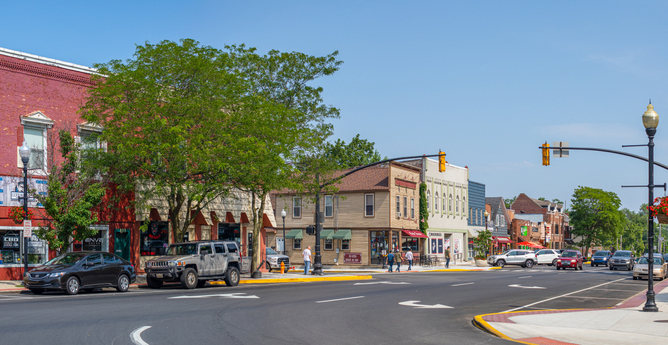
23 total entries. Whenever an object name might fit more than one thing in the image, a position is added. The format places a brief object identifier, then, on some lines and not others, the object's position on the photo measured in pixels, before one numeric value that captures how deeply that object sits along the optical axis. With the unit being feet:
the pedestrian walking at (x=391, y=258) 137.08
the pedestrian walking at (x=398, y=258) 139.74
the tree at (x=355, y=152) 258.20
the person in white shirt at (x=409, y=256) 144.80
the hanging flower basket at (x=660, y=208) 61.88
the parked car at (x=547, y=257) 191.52
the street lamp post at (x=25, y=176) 73.26
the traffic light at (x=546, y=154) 89.76
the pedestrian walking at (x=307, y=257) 110.73
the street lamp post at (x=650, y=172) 54.08
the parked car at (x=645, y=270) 114.83
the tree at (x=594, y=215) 299.99
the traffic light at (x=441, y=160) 103.06
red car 161.79
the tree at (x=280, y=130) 87.66
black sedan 65.51
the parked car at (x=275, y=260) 128.26
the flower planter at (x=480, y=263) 178.78
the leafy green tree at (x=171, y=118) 80.84
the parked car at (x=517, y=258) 180.96
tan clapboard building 165.78
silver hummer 76.43
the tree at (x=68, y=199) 77.10
